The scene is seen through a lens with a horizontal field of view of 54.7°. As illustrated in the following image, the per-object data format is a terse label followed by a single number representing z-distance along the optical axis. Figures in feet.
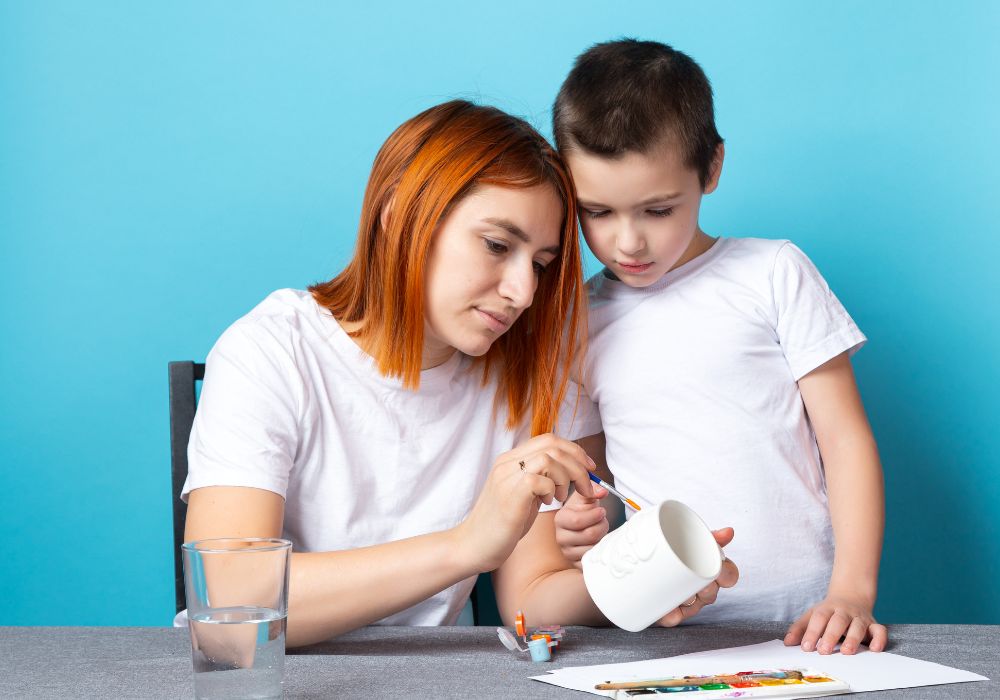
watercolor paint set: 2.60
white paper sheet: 2.74
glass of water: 2.41
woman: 3.84
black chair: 4.73
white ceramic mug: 2.67
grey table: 2.67
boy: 4.14
